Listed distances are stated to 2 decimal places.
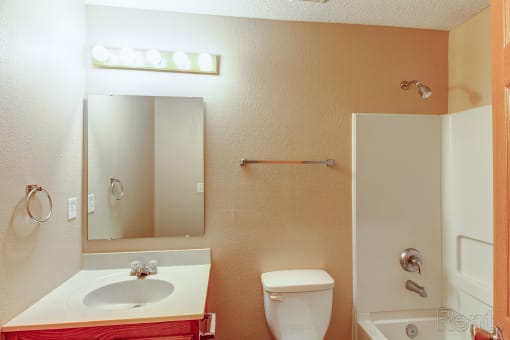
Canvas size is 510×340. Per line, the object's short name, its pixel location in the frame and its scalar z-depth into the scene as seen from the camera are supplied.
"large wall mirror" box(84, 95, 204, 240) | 1.62
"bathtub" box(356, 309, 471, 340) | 1.75
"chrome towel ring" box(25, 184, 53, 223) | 1.11
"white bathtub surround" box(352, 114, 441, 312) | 1.79
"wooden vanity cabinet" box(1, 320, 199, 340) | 1.03
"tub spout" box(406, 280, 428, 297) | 1.73
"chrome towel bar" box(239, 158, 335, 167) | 1.72
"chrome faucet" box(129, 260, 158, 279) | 1.50
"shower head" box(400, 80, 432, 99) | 1.67
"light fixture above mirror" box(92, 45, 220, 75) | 1.59
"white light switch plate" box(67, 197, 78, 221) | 1.45
